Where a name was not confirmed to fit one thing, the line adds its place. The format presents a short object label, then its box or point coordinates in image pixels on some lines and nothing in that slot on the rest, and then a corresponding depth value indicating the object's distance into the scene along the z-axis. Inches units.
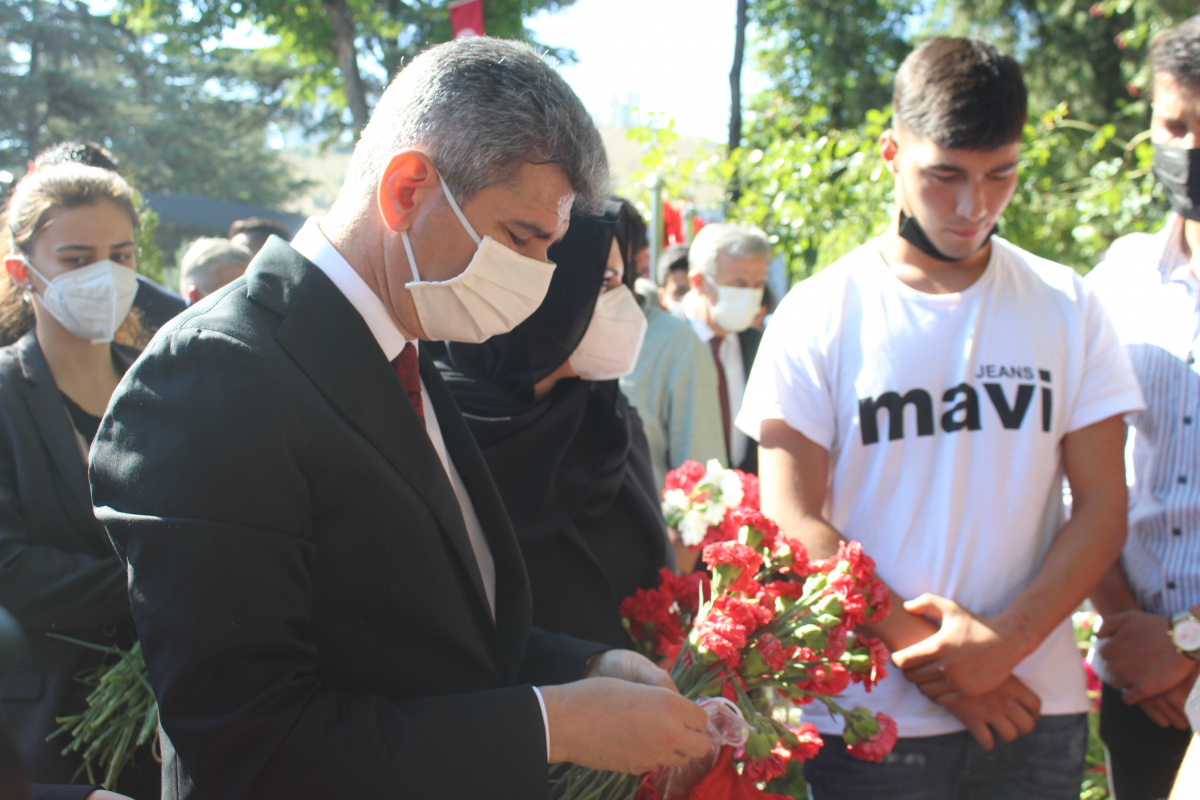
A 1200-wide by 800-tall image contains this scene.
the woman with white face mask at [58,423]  84.8
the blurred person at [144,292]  117.7
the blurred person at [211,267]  172.2
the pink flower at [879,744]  65.6
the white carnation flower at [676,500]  83.9
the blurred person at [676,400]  147.8
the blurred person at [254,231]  193.3
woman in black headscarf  83.4
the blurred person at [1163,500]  85.7
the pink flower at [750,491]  81.1
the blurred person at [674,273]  284.5
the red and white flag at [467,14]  304.3
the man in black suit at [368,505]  44.4
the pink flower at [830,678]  65.7
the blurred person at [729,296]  190.2
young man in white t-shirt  80.6
